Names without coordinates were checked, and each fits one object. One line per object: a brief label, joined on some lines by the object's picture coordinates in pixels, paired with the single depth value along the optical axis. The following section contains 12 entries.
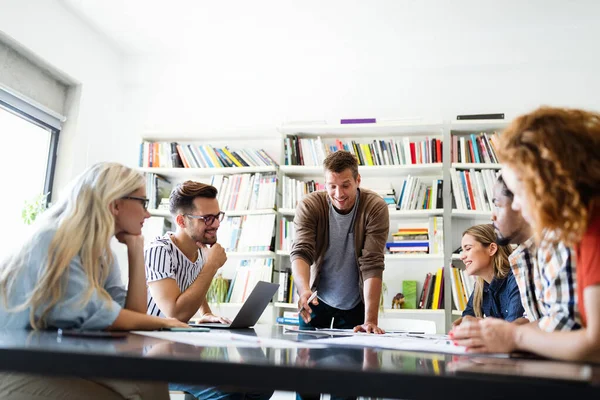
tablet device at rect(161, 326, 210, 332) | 1.34
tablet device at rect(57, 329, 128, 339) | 1.00
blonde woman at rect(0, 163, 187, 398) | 1.05
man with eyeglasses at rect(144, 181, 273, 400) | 1.96
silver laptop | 1.84
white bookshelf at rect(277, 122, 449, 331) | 4.03
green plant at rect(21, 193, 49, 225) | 3.75
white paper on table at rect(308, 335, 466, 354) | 1.05
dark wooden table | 0.60
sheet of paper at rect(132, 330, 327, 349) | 0.98
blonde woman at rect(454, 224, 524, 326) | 2.26
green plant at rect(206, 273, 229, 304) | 4.18
